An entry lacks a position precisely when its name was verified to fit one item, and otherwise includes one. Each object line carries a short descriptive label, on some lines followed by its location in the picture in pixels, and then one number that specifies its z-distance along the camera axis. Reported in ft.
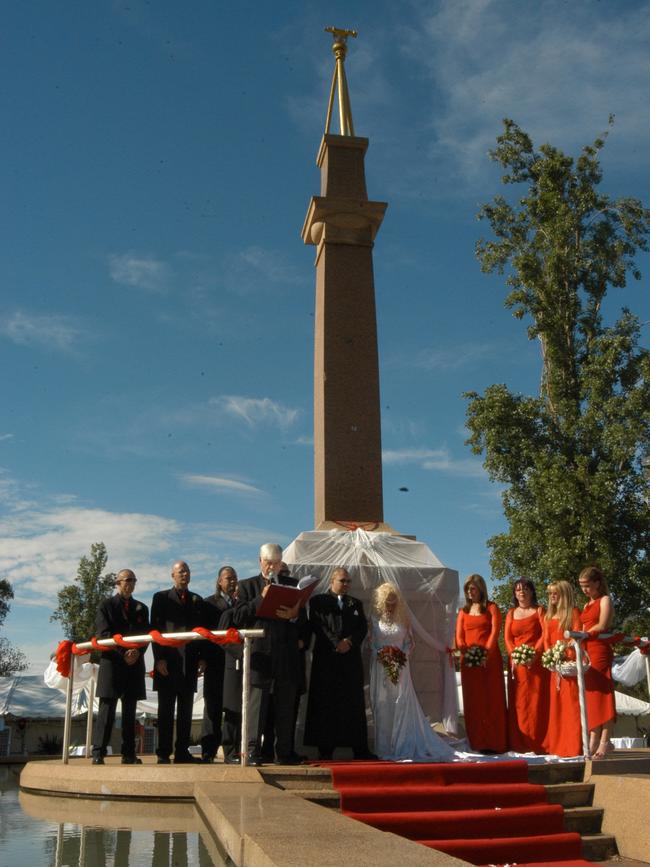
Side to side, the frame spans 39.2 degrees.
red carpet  20.49
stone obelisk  38.93
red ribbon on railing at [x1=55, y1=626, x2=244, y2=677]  25.08
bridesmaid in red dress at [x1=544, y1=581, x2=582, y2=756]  29.01
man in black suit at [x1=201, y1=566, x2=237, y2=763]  30.17
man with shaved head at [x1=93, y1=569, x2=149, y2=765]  29.53
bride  29.45
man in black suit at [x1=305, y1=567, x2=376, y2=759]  29.09
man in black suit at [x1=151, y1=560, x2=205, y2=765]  29.43
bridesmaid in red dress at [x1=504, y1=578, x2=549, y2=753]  30.78
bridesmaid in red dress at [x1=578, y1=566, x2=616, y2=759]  27.68
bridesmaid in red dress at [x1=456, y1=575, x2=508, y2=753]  31.32
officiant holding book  26.53
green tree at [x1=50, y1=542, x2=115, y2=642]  108.27
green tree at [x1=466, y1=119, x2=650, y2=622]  68.69
